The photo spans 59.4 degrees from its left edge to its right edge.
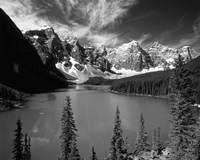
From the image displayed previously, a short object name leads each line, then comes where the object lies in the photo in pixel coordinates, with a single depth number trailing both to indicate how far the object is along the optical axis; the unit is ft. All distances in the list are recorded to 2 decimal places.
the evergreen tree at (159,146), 101.64
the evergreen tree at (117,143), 82.23
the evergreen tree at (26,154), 70.39
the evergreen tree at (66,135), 77.61
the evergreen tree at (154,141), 111.77
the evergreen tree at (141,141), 101.91
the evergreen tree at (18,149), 63.39
